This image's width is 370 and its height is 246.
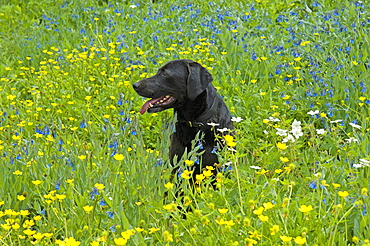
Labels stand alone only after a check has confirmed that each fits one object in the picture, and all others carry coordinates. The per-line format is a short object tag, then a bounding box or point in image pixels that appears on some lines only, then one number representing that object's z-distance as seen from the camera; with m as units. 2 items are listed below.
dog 8.44
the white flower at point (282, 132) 6.75
